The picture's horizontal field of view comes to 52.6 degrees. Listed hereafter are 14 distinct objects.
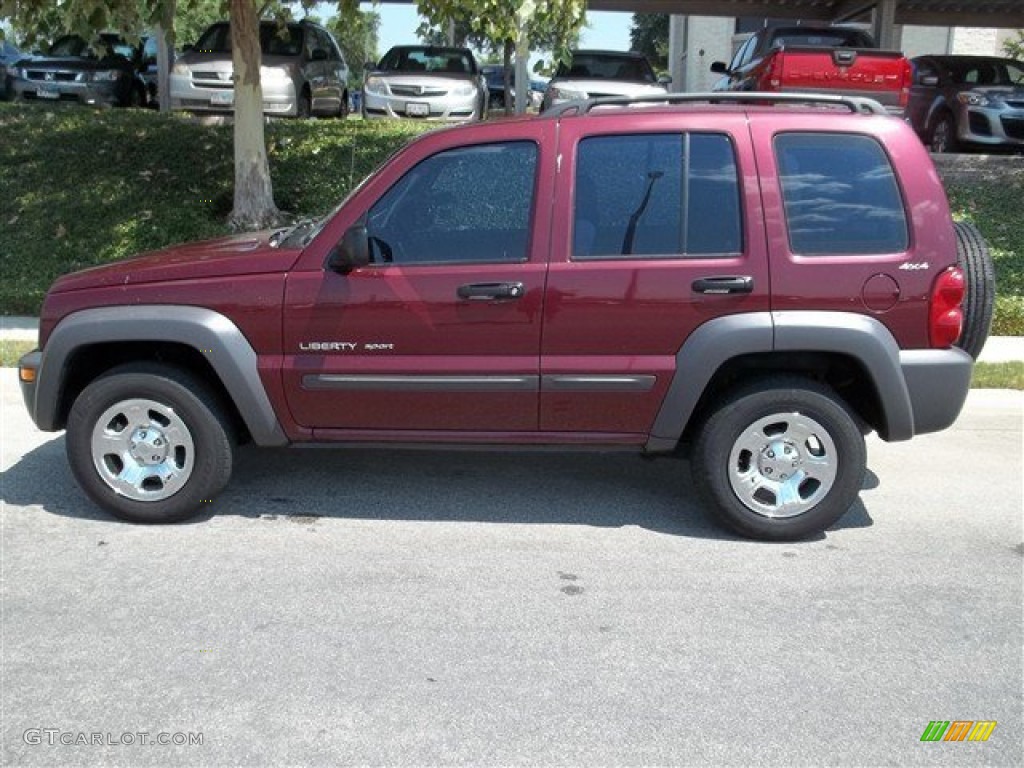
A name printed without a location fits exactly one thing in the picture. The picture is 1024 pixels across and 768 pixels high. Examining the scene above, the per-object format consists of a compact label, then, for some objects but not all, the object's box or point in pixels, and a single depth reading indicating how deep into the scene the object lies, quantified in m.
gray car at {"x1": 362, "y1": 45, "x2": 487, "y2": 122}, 15.09
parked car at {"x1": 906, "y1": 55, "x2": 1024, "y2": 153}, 14.20
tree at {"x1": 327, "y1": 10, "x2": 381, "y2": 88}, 54.58
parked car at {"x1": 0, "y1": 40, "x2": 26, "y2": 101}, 16.11
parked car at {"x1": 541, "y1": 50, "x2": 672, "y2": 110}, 15.35
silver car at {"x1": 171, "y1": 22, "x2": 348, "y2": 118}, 13.97
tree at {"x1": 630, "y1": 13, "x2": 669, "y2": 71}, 54.25
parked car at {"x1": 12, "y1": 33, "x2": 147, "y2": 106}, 15.87
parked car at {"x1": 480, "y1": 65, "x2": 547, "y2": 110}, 26.36
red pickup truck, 12.78
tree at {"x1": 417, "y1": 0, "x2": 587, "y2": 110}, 7.86
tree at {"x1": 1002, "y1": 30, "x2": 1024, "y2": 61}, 22.47
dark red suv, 4.57
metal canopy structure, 19.77
